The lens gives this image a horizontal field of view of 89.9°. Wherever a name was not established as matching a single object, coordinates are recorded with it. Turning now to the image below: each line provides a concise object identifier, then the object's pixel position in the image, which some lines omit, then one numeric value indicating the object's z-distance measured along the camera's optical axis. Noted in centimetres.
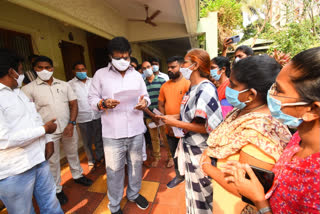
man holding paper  186
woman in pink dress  64
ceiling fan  456
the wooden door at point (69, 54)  446
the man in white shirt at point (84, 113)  321
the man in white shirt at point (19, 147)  128
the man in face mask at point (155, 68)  372
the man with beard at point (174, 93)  259
